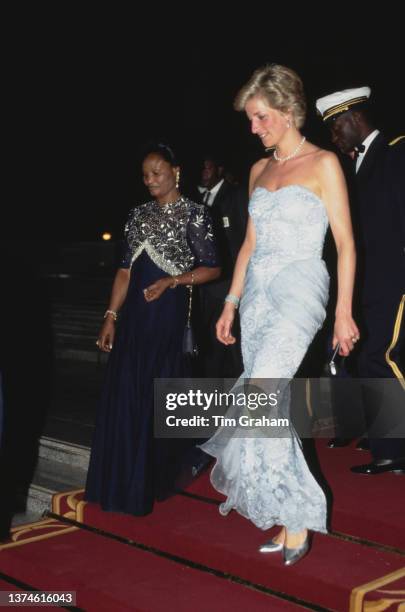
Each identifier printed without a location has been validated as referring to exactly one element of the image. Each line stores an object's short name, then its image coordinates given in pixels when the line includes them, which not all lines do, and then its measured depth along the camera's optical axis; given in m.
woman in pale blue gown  2.74
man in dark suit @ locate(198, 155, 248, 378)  4.71
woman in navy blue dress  3.49
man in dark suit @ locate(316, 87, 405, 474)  3.56
